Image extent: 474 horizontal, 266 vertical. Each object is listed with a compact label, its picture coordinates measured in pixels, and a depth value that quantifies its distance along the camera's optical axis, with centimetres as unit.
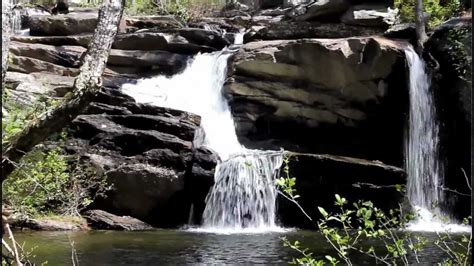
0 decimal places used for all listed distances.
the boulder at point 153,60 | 2159
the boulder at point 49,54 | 2161
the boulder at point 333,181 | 1598
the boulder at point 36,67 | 2073
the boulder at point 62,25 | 2375
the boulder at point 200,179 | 1616
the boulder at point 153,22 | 2522
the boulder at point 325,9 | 2239
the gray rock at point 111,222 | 1480
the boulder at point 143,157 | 1578
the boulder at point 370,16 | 2158
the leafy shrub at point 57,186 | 1252
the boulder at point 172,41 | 2206
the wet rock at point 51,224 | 1368
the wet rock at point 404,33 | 1966
